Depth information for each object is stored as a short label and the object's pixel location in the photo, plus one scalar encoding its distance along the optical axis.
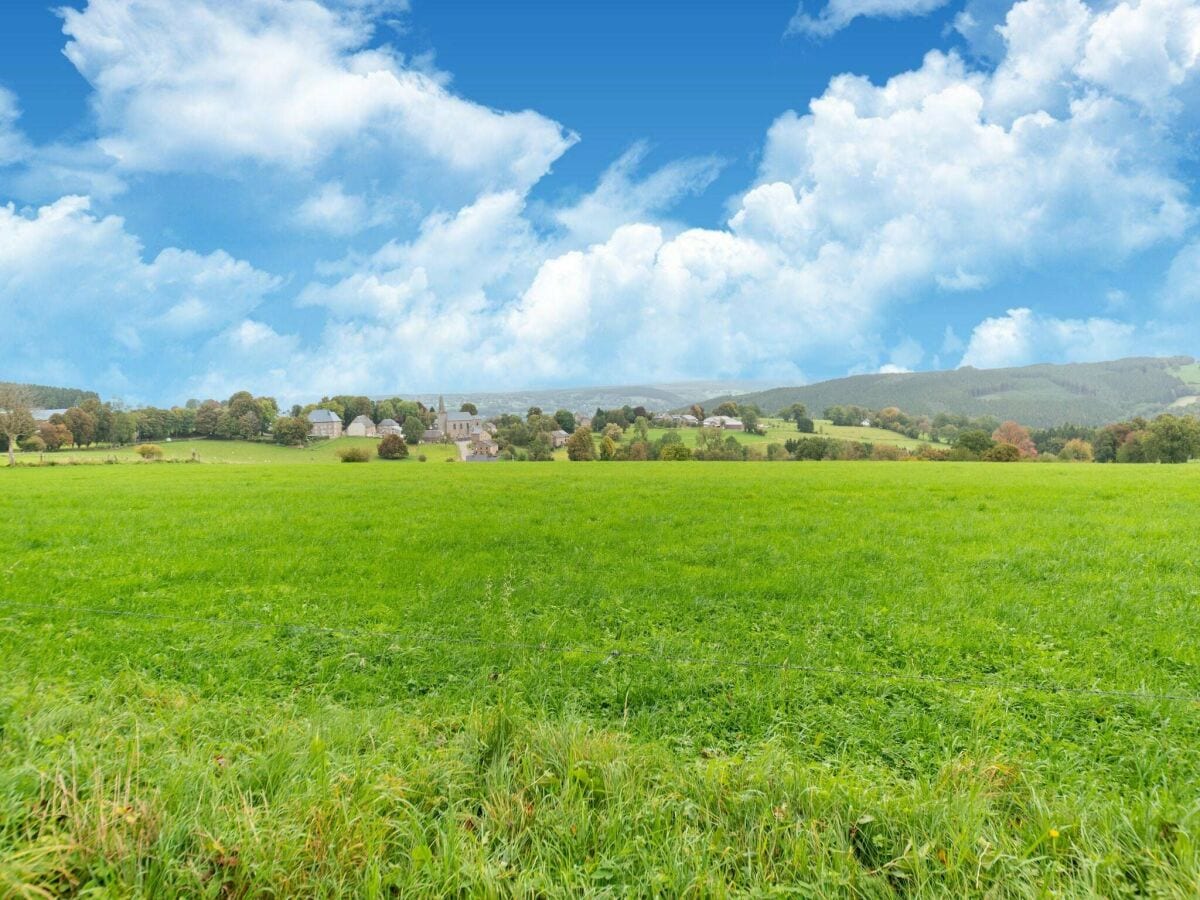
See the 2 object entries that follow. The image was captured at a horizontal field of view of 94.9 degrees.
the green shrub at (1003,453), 55.72
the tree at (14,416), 50.44
